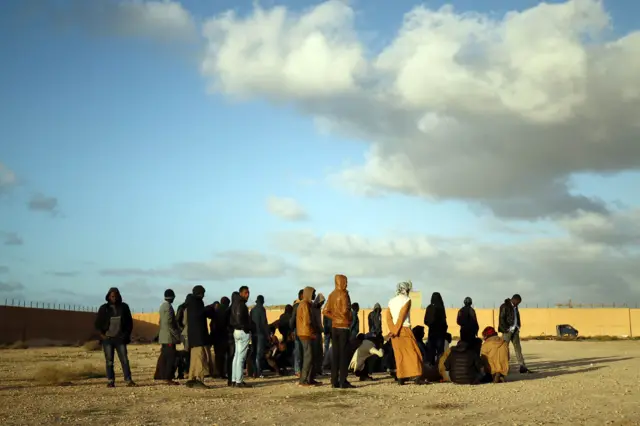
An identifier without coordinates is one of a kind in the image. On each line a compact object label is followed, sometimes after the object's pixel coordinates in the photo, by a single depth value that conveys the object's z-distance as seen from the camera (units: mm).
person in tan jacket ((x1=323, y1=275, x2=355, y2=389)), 13328
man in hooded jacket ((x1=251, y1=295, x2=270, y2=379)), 15922
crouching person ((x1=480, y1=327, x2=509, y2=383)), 14203
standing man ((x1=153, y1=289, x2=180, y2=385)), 13898
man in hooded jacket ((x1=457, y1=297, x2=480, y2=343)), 15298
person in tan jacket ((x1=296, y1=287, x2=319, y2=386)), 13664
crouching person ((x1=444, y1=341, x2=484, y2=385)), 13766
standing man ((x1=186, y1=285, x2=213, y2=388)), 13599
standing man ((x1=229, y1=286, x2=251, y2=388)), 13859
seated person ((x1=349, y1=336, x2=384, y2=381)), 15141
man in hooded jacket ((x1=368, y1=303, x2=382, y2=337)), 19047
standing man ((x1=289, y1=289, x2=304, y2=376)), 15617
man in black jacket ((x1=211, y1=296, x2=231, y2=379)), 15242
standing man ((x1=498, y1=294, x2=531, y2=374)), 16391
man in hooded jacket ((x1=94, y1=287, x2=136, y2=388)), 13719
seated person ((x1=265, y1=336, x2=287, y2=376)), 17234
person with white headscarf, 13633
